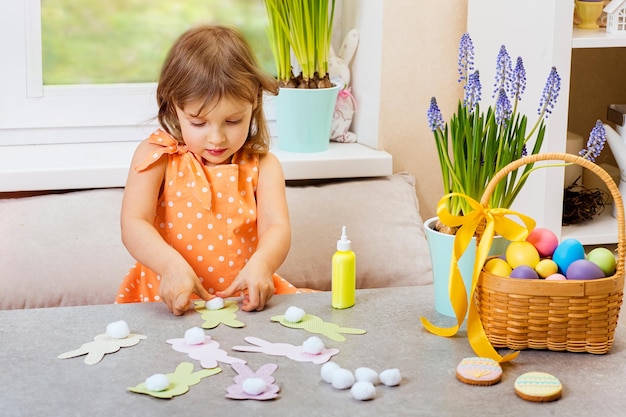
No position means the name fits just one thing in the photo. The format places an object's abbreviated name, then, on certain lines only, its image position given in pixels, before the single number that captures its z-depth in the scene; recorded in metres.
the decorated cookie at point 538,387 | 2.29
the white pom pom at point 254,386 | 2.29
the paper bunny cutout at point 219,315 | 2.52
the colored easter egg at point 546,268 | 2.45
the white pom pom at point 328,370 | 2.33
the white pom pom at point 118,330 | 2.46
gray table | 2.27
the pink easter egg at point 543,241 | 2.49
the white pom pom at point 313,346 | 2.41
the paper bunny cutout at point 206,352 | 2.39
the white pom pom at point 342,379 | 2.31
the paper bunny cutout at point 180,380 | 2.30
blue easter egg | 2.45
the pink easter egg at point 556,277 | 2.42
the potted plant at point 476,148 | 2.57
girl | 2.76
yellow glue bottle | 2.59
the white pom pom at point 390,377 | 2.32
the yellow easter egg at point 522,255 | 2.46
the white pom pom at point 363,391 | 2.28
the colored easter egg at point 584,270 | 2.42
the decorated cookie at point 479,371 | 2.33
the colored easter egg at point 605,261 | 2.46
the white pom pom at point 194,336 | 2.44
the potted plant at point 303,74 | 3.30
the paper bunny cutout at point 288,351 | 2.40
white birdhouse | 2.98
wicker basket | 2.42
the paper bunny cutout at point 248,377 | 2.29
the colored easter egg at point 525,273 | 2.43
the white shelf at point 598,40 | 2.91
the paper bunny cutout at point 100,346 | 2.41
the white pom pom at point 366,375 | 2.33
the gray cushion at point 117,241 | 3.09
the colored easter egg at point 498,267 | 2.46
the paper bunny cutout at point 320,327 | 2.49
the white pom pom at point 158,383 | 2.30
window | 3.38
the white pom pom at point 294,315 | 2.53
